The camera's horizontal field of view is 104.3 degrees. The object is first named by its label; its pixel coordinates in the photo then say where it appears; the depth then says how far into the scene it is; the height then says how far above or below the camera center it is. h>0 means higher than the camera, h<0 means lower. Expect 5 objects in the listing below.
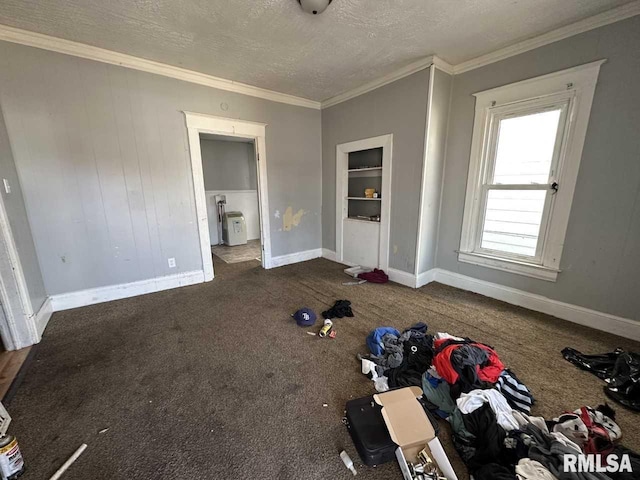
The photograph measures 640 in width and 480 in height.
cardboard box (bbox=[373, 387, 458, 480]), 1.10 -1.12
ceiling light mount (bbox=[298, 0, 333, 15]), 1.83 +1.35
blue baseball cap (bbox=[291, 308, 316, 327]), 2.38 -1.23
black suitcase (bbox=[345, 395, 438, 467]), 1.18 -1.21
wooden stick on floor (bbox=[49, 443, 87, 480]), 1.14 -1.29
